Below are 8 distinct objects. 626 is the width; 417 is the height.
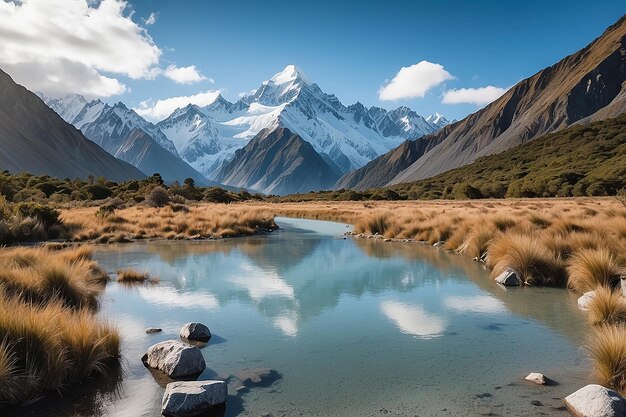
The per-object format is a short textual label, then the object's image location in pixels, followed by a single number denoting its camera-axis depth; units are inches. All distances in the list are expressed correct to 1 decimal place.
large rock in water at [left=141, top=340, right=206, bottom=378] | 259.3
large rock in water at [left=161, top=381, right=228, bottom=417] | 210.8
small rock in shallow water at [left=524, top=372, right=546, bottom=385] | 244.8
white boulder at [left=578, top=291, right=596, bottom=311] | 379.2
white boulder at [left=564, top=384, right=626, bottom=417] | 197.5
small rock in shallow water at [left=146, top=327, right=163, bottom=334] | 338.3
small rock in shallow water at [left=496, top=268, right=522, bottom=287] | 500.1
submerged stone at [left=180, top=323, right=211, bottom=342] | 318.0
